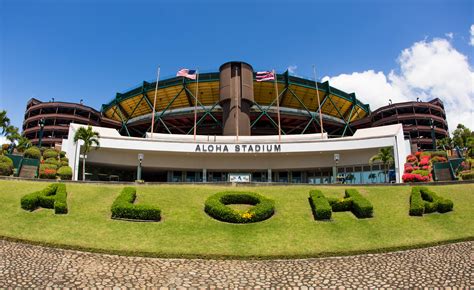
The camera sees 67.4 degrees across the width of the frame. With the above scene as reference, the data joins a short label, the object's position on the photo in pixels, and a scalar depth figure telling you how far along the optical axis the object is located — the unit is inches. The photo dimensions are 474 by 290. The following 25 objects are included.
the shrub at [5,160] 1385.3
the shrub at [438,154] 1660.2
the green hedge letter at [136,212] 880.9
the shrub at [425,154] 1656.6
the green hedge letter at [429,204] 917.2
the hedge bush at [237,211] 892.0
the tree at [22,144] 2156.7
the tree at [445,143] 2859.3
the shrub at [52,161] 1573.6
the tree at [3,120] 1791.3
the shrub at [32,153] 1616.6
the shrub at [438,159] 1558.8
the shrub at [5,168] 1355.8
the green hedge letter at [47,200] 892.6
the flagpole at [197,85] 2281.0
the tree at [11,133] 2021.4
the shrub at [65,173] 1485.0
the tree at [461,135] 2322.8
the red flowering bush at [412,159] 1660.9
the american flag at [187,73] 1988.2
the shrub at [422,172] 1359.7
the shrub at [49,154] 1676.9
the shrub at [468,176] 1279.5
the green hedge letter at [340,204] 906.1
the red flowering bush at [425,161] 1531.7
